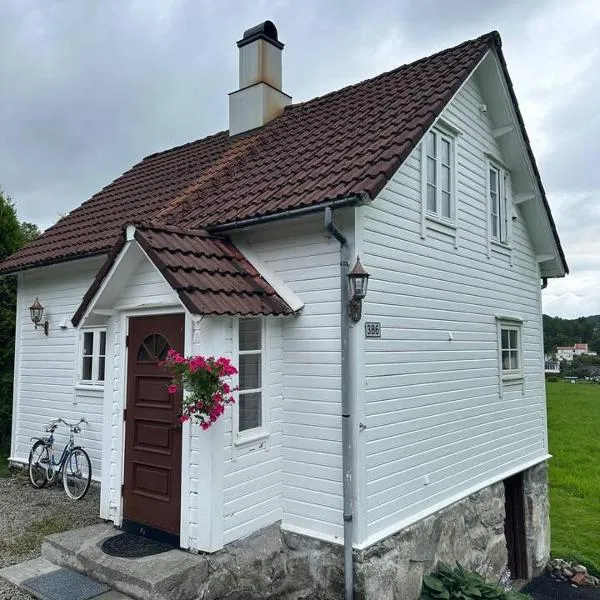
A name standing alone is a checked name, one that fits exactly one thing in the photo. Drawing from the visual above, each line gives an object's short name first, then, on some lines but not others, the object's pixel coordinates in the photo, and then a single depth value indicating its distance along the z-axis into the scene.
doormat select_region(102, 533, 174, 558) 4.76
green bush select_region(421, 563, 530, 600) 5.73
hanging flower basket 4.32
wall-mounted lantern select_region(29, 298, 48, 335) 9.05
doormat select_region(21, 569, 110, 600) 4.35
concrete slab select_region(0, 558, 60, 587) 4.72
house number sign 5.13
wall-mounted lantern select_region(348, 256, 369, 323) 4.72
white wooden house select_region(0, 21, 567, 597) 4.91
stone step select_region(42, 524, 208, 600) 4.17
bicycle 7.79
